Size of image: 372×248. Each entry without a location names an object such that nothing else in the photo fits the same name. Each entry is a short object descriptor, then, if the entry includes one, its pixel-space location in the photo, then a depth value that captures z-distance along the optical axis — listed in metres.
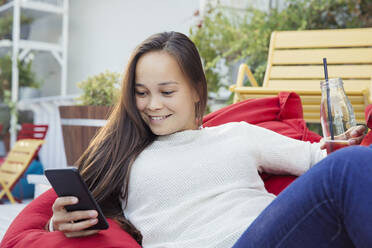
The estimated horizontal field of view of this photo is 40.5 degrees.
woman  1.40
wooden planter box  2.83
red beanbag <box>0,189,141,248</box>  1.33
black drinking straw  1.16
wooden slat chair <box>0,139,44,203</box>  4.72
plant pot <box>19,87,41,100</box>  7.07
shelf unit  7.18
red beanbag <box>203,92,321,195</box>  1.92
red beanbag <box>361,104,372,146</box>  1.44
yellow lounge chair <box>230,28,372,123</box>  3.58
